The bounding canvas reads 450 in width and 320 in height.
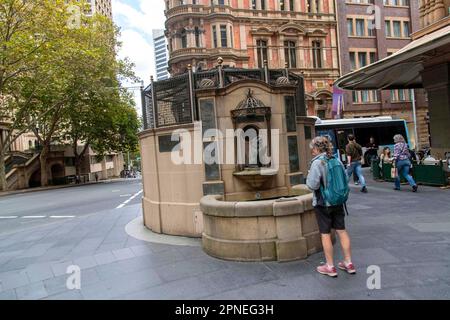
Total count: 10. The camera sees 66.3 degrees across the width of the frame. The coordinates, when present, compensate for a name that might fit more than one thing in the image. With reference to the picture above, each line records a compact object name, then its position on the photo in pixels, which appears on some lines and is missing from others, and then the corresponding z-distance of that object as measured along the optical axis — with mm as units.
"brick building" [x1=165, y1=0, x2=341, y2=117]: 35312
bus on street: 23172
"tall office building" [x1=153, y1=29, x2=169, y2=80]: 193088
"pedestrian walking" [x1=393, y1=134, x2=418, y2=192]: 10648
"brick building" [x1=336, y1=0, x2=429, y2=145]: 37125
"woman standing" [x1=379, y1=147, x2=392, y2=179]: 13633
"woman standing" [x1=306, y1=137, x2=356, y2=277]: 4461
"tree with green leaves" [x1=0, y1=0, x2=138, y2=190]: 24703
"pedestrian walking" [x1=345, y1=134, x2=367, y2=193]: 11180
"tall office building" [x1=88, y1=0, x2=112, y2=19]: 91000
